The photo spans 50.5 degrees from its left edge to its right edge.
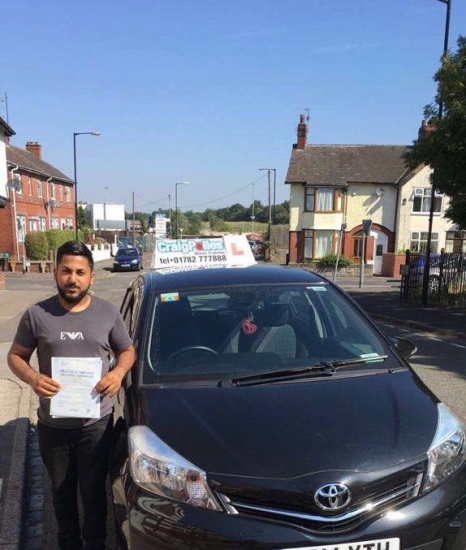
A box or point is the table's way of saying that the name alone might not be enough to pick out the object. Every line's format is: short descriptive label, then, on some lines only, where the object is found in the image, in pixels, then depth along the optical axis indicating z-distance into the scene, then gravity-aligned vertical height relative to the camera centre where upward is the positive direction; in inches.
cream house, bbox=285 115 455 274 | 1343.5 +44.2
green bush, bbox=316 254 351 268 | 1283.2 -96.5
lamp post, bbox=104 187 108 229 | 3295.3 +28.0
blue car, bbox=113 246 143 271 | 1295.5 -106.6
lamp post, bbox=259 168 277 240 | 1897.1 +142.1
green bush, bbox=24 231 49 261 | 1217.4 -70.4
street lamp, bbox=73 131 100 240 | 1296.5 +192.0
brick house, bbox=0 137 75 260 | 1300.4 +57.6
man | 103.5 -32.3
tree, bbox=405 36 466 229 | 457.1 +86.0
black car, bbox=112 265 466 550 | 77.9 -39.0
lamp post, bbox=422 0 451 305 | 506.3 +32.8
